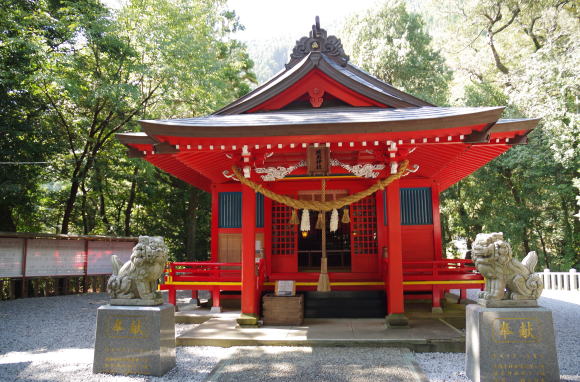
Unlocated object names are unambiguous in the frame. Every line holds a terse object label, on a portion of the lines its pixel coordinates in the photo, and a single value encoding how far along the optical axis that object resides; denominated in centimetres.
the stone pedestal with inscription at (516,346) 427
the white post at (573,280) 1316
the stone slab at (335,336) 586
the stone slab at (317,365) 468
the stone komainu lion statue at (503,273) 450
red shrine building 605
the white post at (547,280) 1388
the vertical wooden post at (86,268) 1301
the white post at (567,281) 1339
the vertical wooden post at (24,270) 1108
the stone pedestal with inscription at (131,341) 473
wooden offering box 704
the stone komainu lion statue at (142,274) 495
